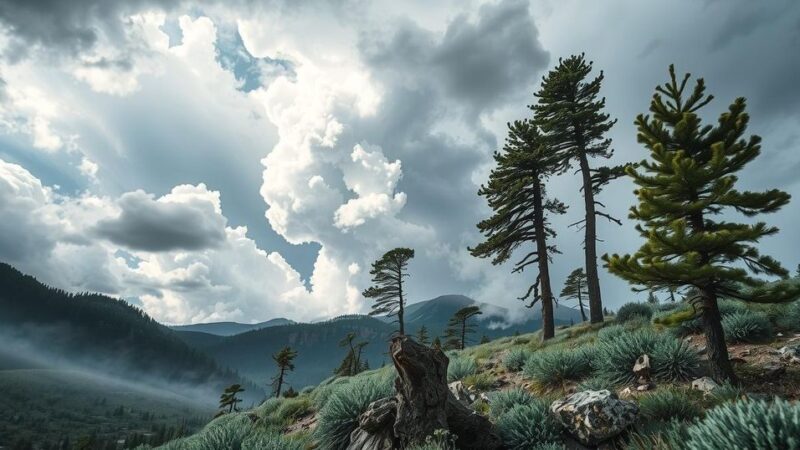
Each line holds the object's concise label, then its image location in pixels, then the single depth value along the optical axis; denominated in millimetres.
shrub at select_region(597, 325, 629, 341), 11261
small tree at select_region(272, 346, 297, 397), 39719
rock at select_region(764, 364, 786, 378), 7527
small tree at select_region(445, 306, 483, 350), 43469
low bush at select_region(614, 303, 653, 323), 16469
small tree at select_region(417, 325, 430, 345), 56822
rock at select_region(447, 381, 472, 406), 8702
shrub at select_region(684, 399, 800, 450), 3363
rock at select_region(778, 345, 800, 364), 8000
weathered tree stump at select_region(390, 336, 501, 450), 6130
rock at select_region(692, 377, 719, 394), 6996
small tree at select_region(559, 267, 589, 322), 53369
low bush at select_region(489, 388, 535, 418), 7523
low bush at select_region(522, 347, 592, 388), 9172
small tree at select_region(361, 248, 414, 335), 31312
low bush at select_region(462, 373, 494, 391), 10299
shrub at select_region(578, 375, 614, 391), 7715
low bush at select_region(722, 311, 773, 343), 9727
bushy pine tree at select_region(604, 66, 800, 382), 7467
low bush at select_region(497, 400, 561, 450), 6055
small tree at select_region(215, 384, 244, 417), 40912
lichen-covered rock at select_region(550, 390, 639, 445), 5840
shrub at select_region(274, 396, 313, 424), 12770
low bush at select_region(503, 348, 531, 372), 11914
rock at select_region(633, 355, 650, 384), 8148
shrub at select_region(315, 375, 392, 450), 7527
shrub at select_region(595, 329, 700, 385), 8125
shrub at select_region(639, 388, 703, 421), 6047
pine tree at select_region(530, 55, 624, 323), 19562
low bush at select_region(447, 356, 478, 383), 11720
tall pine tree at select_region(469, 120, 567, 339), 20062
